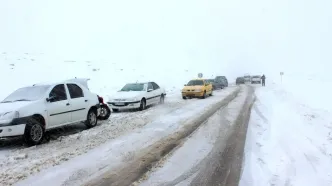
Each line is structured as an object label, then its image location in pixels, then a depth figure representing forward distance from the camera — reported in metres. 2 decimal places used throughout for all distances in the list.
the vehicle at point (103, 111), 12.30
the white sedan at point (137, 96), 15.04
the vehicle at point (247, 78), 46.57
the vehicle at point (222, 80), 34.10
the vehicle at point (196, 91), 21.42
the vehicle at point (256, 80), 45.22
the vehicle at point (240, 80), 46.03
